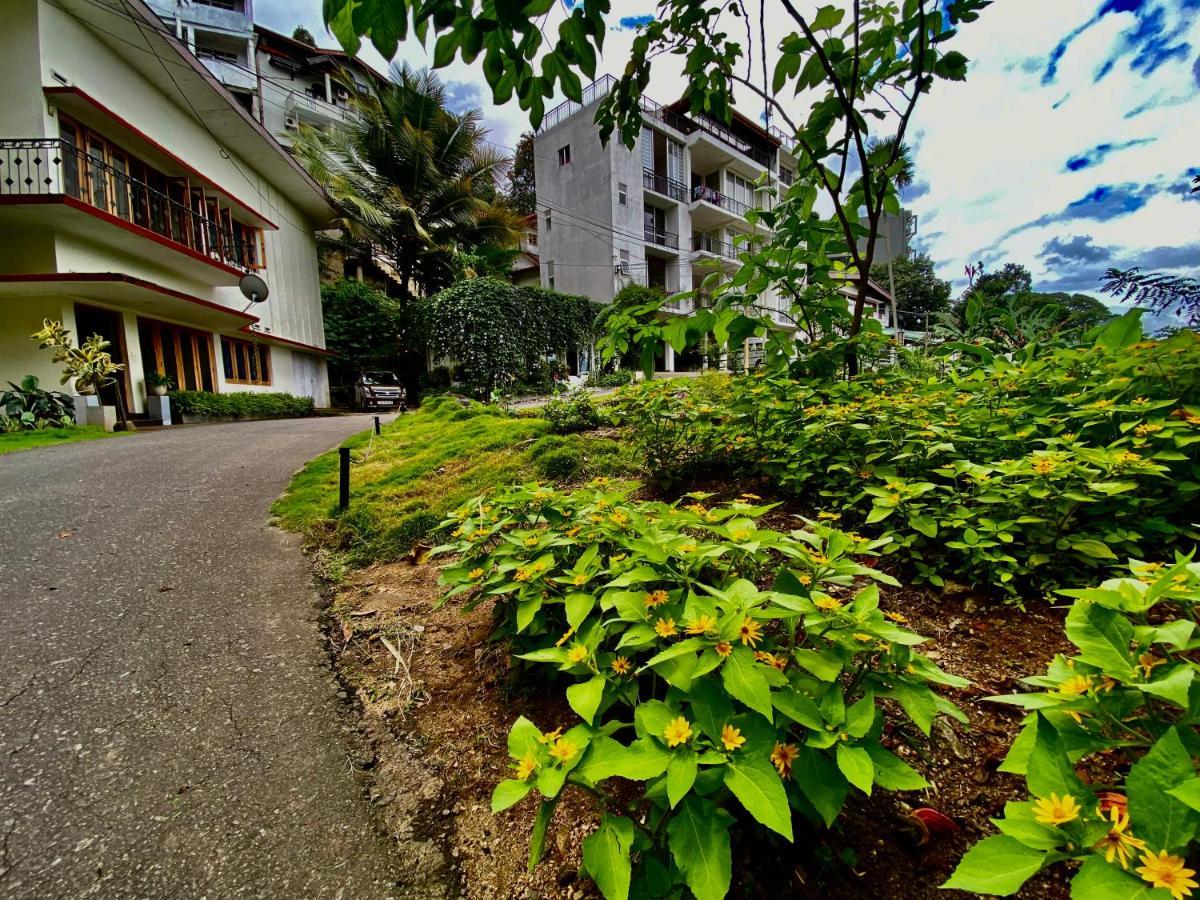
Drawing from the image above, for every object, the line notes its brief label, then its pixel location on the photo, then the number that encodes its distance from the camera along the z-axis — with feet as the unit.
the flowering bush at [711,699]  2.48
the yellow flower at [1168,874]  1.53
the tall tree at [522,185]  94.79
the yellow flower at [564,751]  2.65
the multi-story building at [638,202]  64.95
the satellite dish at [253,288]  38.75
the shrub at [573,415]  16.03
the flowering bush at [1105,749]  1.69
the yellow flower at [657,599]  3.51
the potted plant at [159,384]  31.45
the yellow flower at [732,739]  2.55
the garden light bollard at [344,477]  10.44
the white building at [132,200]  25.58
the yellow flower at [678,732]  2.57
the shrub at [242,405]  33.12
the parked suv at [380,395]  46.93
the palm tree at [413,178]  53.36
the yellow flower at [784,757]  2.71
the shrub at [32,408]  24.21
